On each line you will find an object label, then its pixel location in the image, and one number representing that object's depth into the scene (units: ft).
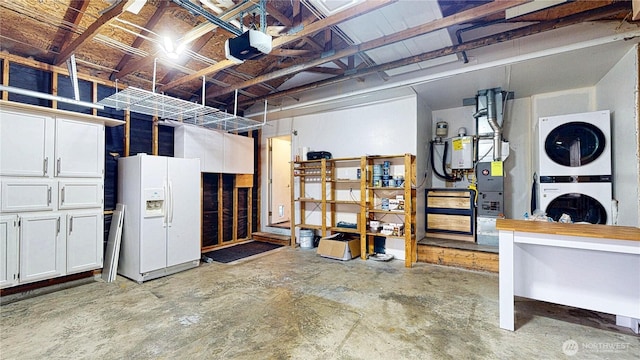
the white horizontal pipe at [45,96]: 9.82
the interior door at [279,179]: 21.18
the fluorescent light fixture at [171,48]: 9.59
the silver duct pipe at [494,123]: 14.03
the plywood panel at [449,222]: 14.92
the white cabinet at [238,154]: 17.93
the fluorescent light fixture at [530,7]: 8.44
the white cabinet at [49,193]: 9.72
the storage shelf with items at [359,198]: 14.35
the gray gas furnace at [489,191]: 13.96
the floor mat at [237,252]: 15.44
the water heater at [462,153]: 15.21
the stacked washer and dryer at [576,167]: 11.10
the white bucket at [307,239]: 17.74
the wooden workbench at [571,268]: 7.22
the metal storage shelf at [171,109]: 11.42
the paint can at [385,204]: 15.08
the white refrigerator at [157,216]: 12.14
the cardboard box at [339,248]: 14.92
